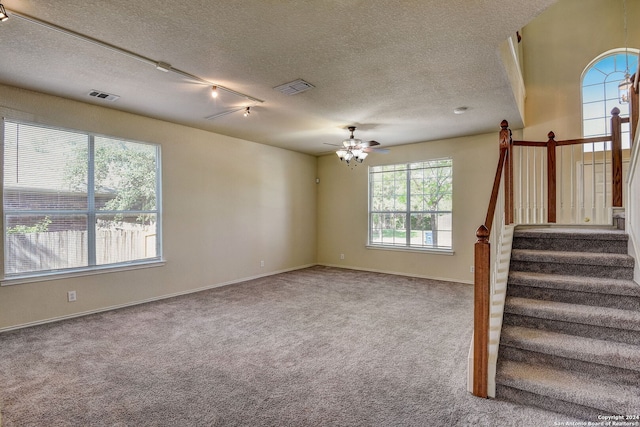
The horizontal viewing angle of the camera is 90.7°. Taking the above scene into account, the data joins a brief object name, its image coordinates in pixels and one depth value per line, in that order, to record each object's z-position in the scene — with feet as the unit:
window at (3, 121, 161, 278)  11.83
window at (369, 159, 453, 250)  19.92
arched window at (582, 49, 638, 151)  15.64
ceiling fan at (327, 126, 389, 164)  15.51
